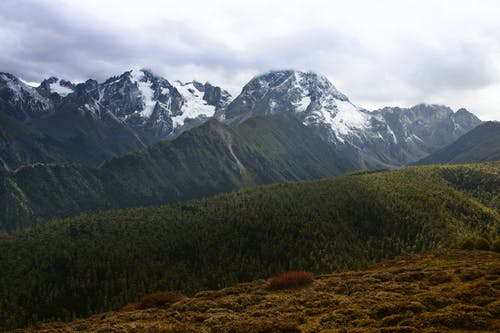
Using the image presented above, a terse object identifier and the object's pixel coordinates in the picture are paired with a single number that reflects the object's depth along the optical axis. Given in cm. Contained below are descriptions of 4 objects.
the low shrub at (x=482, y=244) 10700
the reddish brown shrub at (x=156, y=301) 7331
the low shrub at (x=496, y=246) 10211
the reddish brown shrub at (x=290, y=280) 7119
